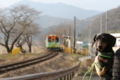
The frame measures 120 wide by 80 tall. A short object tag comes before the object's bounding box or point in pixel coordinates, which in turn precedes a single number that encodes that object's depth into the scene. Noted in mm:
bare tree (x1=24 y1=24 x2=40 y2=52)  59856
